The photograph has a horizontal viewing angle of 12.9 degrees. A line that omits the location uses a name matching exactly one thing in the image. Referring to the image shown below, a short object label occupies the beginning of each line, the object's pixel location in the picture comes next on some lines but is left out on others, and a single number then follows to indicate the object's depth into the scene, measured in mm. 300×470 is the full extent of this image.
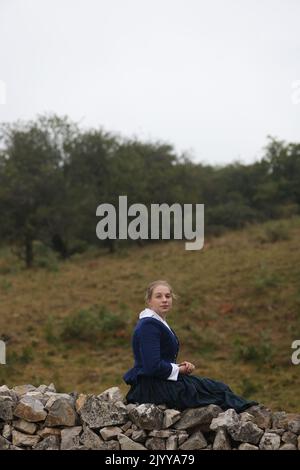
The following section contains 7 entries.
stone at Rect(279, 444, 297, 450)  10392
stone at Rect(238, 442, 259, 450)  10363
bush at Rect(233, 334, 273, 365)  27042
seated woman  10660
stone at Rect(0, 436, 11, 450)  11254
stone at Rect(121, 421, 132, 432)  10943
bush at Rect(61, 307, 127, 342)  30610
